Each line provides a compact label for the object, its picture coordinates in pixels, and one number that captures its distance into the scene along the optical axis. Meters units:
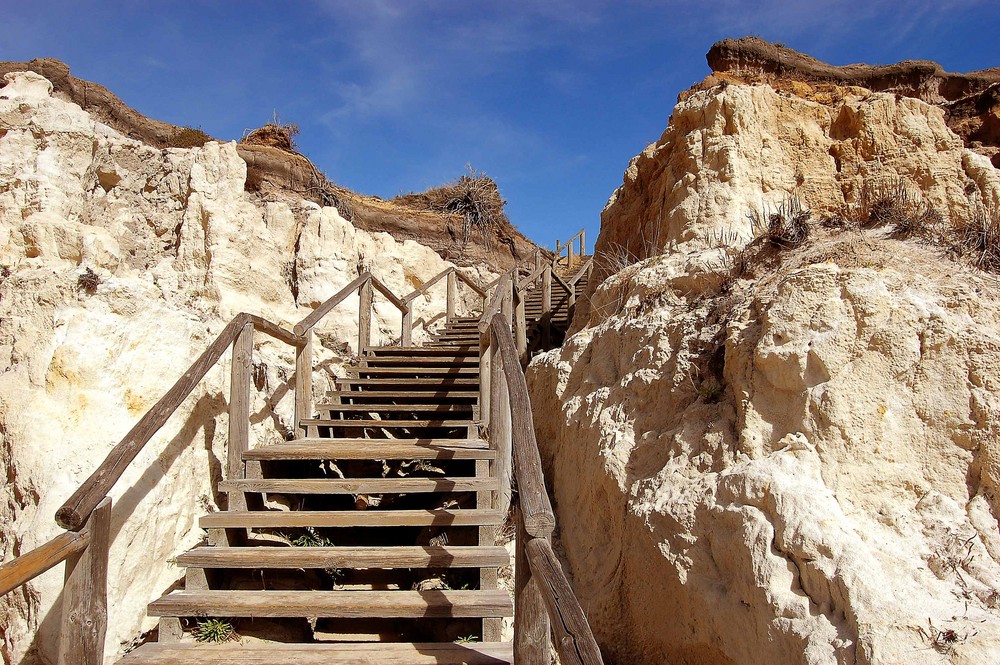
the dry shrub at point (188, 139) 8.24
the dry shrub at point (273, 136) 11.61
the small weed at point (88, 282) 5.02
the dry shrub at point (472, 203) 14.98
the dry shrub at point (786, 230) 4.36
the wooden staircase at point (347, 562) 3.20
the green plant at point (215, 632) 3.29
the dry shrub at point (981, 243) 3.64
